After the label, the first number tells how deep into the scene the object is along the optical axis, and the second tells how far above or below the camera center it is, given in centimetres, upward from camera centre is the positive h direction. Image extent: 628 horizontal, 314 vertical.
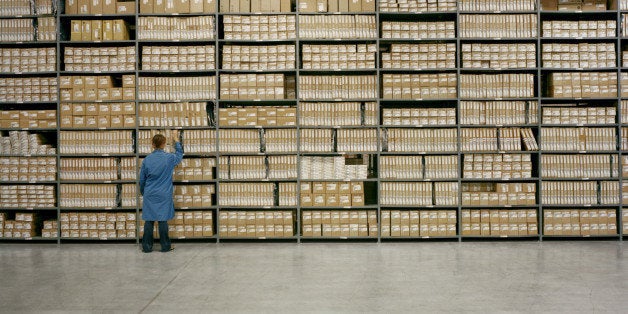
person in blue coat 583 -39
